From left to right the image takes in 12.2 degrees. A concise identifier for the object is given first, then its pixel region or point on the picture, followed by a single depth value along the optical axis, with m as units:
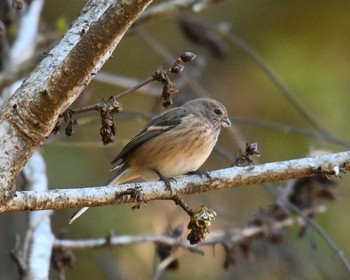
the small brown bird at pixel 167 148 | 11.49
